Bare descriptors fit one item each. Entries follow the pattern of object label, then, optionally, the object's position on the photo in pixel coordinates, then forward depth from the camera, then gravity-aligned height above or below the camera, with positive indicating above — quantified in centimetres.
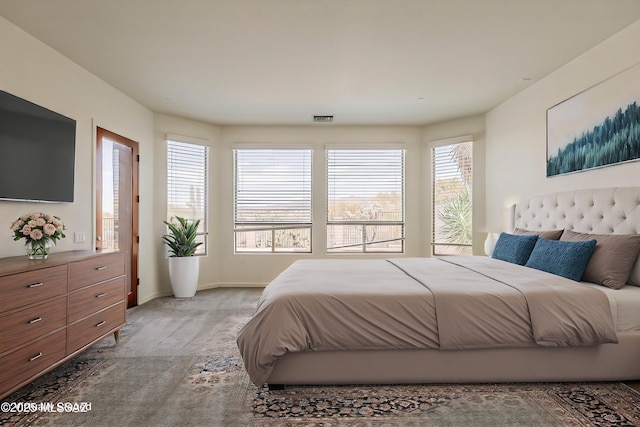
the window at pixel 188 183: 549 +50
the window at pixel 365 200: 613 +26
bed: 234 -73
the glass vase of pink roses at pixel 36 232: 265 -12
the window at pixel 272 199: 610 +27
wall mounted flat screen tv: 272 +51
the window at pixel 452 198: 551 +27
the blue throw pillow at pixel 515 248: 345 -30
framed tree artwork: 289 +78
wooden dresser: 214 -64
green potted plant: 517 -61
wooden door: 409 +20
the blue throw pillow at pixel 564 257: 275 -31
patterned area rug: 206 -111
